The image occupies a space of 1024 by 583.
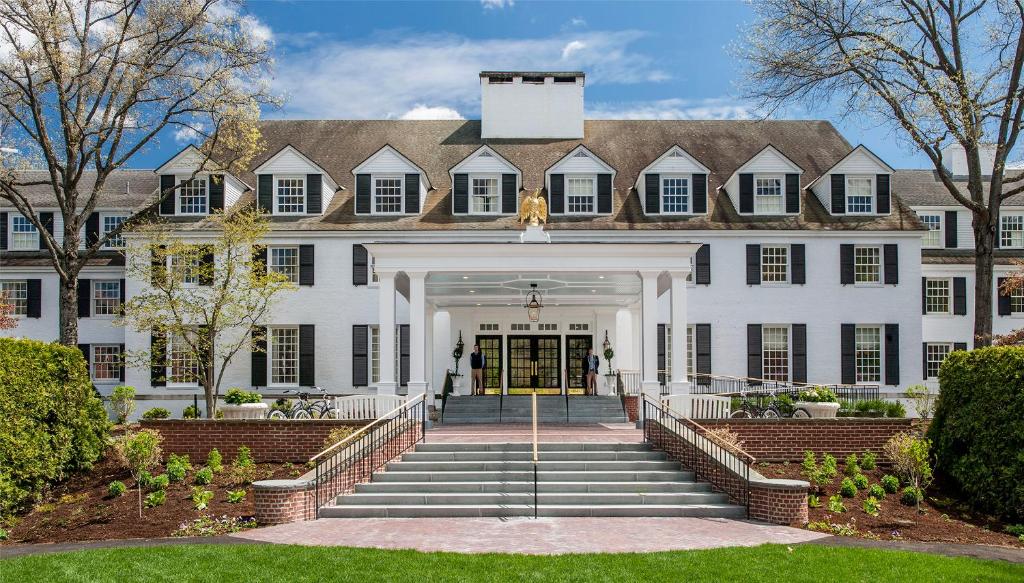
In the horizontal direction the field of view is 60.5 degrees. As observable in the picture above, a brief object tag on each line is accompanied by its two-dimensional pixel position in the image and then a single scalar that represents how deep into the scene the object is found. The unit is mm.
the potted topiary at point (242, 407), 17953
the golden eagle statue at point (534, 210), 19719
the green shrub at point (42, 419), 14548
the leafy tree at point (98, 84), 21453
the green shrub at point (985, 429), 14078
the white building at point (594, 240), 27609
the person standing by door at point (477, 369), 25625
